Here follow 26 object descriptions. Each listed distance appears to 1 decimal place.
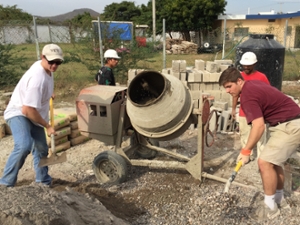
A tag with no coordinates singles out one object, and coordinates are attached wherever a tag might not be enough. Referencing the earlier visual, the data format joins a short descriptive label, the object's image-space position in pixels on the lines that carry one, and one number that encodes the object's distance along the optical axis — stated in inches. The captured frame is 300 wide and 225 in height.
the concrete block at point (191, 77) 259.9
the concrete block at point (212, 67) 263.4
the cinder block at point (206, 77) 258.4
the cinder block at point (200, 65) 279.6
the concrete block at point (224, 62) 286.6
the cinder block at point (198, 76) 258.5
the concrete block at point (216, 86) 264.7
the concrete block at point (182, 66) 260.2
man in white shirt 125.6
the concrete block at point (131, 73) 280.7
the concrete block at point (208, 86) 264.4
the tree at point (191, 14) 1046.4
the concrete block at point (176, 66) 259.9
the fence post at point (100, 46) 328.7
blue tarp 365.7
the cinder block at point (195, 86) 264.2
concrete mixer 141.6
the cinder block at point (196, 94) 263.5
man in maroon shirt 118.0
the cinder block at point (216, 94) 264.7
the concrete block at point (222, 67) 265.9
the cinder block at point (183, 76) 261.4
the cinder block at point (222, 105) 242.3
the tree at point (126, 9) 1715.1
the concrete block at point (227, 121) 232.4
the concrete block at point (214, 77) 257.8
